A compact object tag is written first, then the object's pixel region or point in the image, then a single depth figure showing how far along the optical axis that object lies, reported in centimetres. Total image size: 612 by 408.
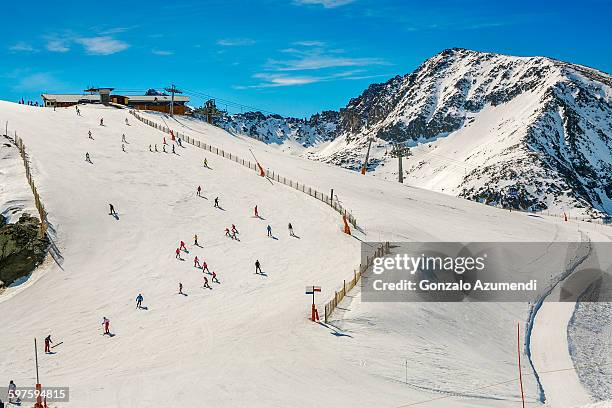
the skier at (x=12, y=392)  2266
